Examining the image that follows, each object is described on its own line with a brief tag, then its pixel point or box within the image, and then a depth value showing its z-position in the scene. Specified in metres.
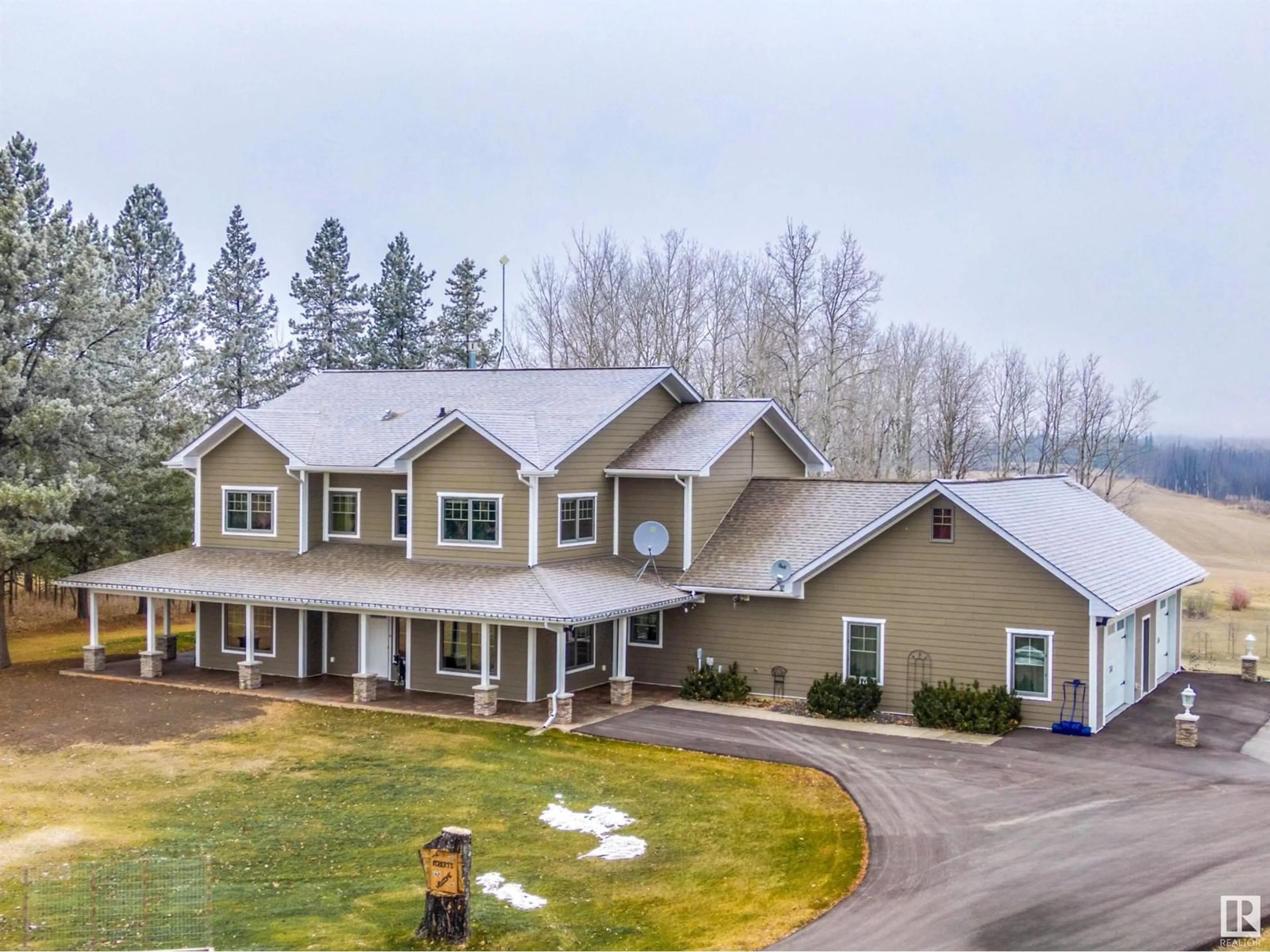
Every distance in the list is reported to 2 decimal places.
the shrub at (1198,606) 44.59
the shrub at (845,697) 23.78
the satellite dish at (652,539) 27.06
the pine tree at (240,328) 49.75
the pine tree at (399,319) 55.88
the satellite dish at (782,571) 25.19
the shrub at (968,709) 22.30
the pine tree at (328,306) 54.34
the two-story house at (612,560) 23.28
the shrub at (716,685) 25.55
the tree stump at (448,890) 12.55
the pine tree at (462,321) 56.78
